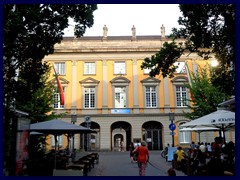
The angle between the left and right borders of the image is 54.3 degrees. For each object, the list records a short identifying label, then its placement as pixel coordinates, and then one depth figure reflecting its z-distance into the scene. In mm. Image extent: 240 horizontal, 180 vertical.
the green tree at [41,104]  16685
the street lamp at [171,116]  16199
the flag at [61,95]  20149
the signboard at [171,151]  13339
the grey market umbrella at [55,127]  8426
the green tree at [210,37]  7874
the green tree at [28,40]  7326
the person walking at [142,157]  8088
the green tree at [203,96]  19214
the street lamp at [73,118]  17045
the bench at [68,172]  7495
